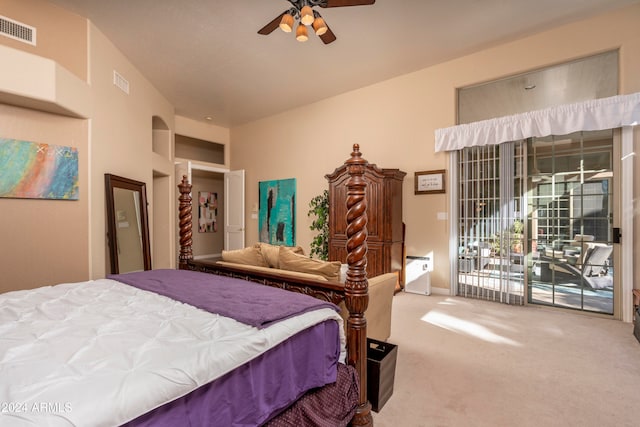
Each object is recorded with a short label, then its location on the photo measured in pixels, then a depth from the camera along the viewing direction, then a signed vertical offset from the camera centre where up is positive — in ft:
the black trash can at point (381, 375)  6.12 -3.26
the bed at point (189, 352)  2.77 -1.57
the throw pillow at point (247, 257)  8.79 -1.25
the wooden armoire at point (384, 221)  14.64 -0.39
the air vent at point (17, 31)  9.57 +5.73
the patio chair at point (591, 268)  11.55 -2.14
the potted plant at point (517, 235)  13.08 -0.94
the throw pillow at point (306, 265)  7.32 -1.27
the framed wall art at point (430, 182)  14.85 +1.51
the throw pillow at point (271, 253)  8.46 -1.11
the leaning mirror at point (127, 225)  12.53 -0.53
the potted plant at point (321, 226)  18.29 -0.78
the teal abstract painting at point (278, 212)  20.67 +0.05
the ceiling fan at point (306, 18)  8.69 +5.78
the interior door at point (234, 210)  22.85 +0.21
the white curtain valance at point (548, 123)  10.73 +3.49
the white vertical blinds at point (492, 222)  13.16 -0.43
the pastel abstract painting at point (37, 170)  9.86 +1.41
